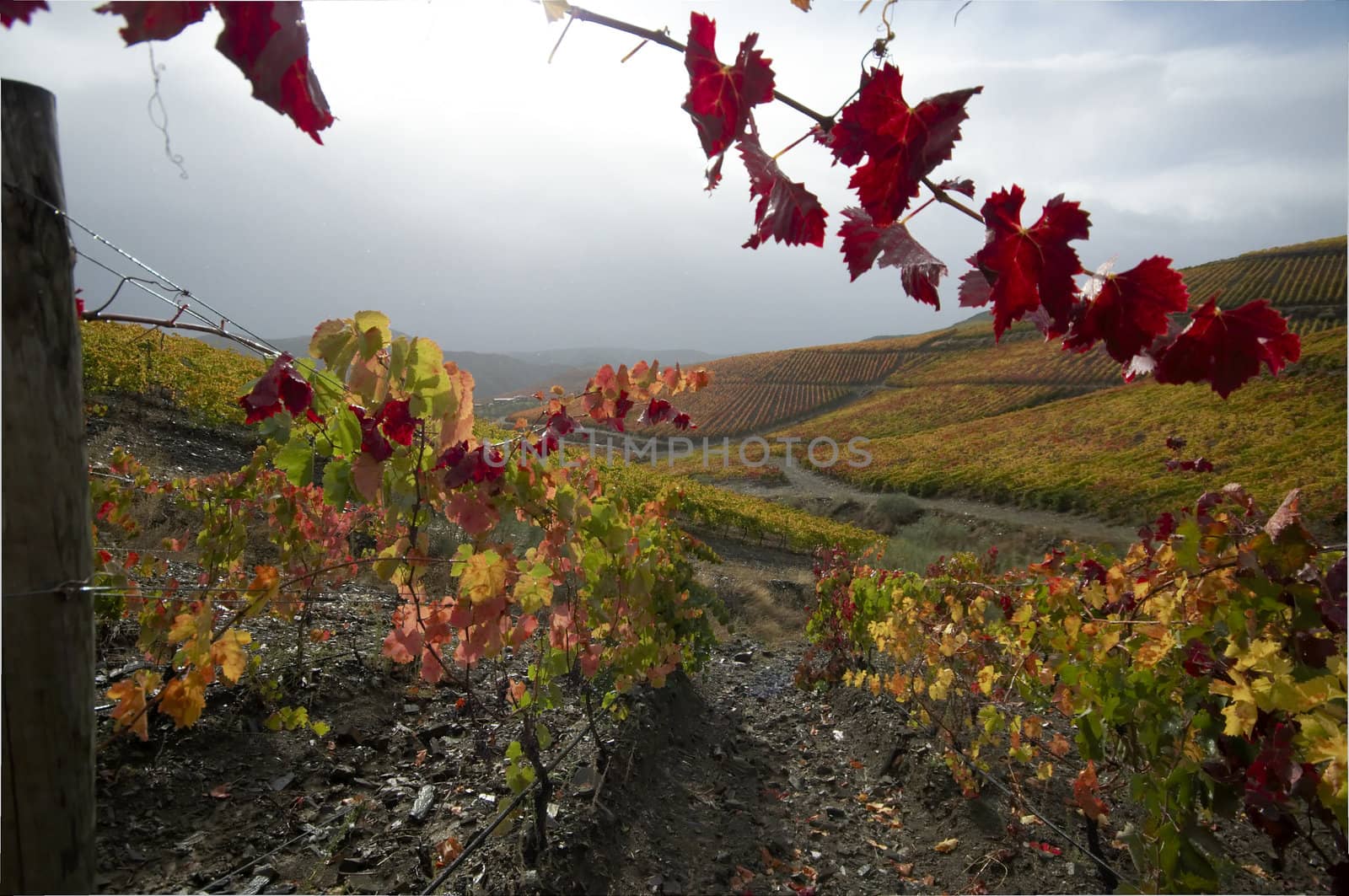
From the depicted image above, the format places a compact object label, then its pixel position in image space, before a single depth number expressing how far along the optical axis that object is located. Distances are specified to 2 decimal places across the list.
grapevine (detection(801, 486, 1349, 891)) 1.45
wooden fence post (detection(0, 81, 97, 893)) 0.98
